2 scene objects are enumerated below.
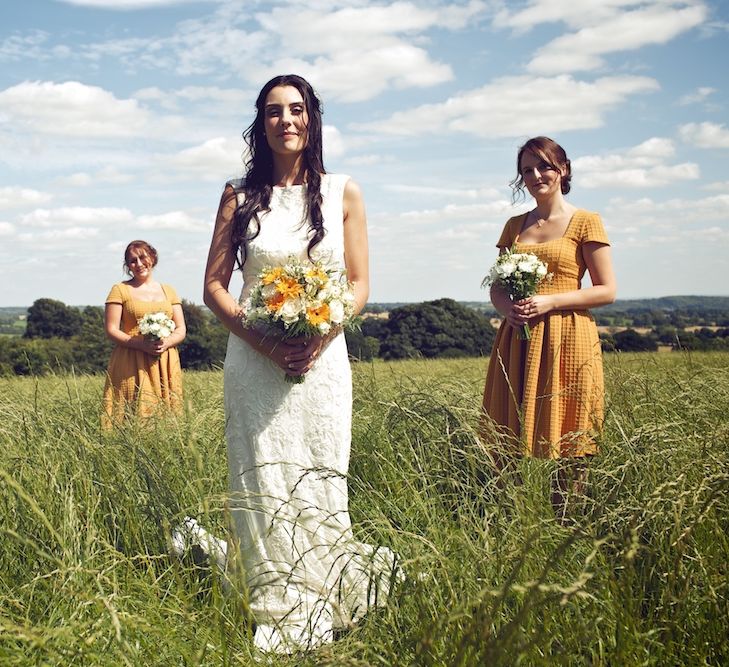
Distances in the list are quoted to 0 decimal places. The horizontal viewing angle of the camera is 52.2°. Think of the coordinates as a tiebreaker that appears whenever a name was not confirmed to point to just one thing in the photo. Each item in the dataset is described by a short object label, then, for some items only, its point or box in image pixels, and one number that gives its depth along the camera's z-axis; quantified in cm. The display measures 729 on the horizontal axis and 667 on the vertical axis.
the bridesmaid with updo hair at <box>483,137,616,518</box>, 459
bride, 389
